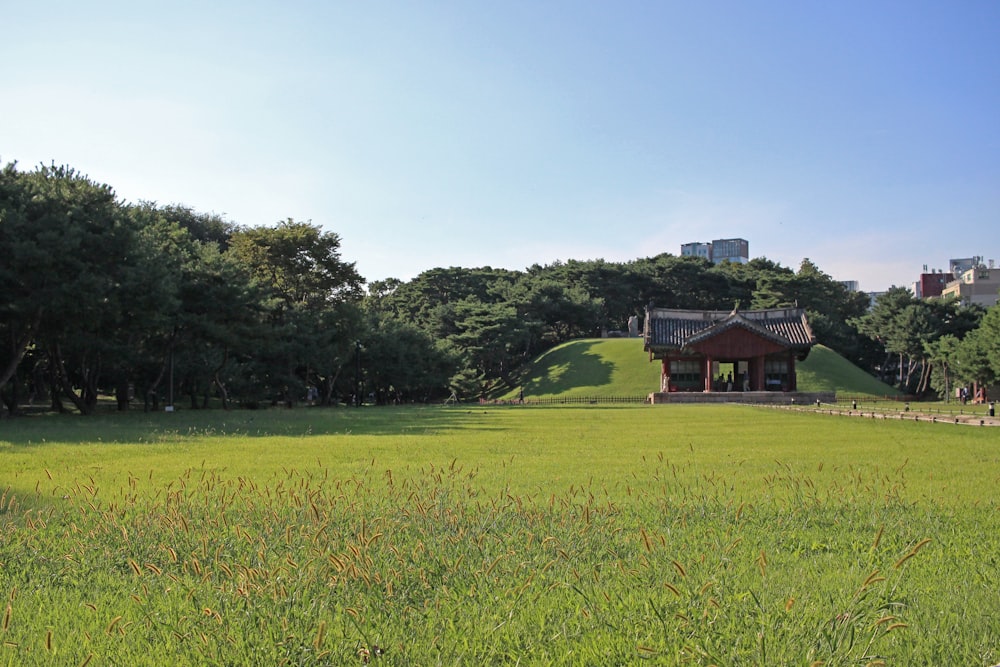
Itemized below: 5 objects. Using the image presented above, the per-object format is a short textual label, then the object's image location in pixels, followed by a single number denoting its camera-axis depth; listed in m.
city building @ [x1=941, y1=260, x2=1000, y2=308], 95.22
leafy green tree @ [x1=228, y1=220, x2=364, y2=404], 40.38
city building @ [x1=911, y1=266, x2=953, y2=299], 114.88
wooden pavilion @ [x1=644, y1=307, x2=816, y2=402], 46.62
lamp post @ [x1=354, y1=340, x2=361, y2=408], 45.91
